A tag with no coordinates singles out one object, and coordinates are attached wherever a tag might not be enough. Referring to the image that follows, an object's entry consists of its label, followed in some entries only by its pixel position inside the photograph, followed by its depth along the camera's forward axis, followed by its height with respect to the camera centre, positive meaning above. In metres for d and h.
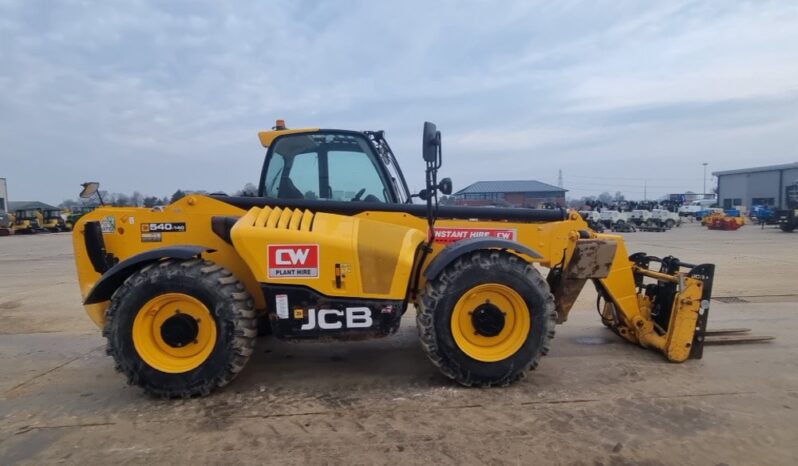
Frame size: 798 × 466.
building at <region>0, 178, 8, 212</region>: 65.06 +3.54
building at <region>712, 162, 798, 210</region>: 59.72 +1.84
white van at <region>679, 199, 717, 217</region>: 51.43 -0.89
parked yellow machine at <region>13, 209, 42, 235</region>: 36.34 +0.05
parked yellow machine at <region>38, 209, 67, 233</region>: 38.22 +0.08
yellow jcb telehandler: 3.85 -0.52
